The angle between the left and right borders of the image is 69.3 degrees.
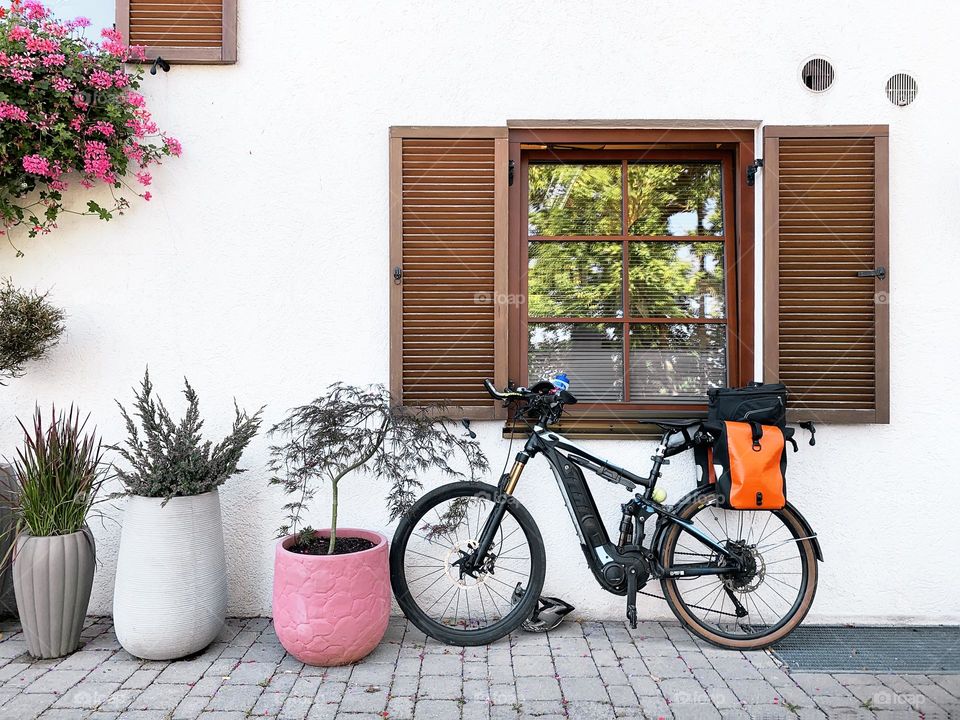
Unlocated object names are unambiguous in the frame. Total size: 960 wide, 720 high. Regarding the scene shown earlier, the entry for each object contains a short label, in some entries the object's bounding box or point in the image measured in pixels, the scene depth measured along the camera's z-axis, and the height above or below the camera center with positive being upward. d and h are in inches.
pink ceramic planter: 112.0 -41.3
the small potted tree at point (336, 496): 112.3 -26.3
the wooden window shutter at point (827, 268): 133.2 +16.5
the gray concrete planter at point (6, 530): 127.6 -32.6
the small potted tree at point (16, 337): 122.7 +2.7
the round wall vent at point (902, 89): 134.8 +51.3
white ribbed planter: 114.8 -38.4
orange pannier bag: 118.5 -19.4
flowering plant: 120.1 +42.2
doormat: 117.3 -53.0
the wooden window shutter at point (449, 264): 134.5 +17.2
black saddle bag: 121.0 -9.1
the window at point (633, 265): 133.8 +17.5
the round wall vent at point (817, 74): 135.1 +54.4
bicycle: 124.0 -34.5
